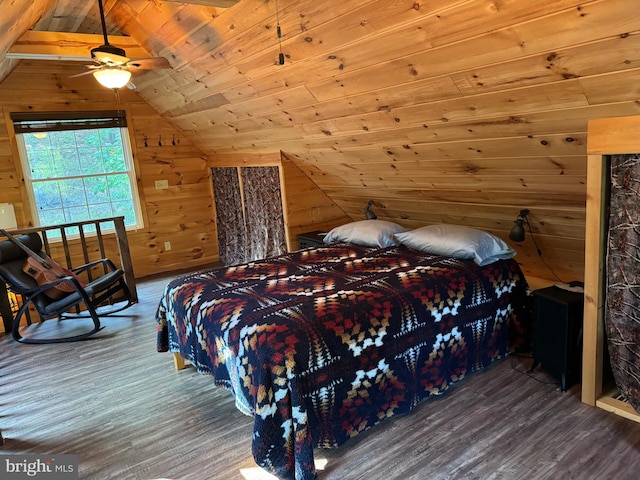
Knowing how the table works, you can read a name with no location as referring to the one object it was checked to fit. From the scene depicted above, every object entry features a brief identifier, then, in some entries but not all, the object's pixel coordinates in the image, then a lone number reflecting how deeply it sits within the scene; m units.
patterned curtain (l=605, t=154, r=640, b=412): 2.05
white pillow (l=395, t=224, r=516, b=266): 2.85
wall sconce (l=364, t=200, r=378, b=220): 4.23
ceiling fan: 2.62
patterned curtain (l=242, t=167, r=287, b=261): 4.74
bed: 1.96
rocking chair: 3.62
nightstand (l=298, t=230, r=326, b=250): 4.32
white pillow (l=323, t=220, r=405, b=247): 3.47
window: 4.79
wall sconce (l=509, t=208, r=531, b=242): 3.01
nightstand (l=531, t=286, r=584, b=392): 2.47
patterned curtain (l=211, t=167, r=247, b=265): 5.41
